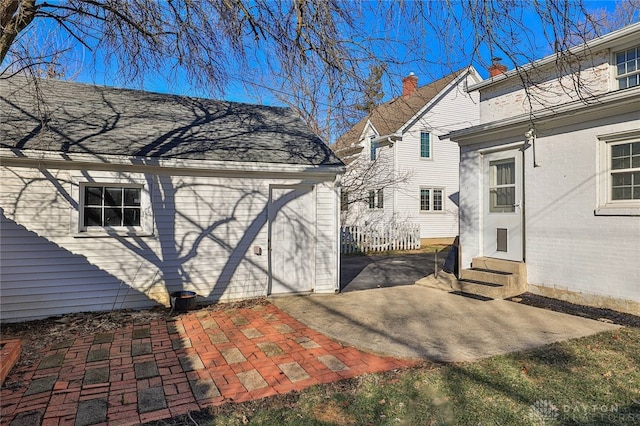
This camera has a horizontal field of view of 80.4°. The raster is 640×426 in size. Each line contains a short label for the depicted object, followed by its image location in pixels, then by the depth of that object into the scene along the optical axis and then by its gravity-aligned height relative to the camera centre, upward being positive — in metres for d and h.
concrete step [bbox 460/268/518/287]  7.32 -1.18
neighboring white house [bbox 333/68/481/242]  18.31 +2.18
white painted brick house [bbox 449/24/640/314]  6.05 +0.60
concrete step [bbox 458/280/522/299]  7.16 -1.38
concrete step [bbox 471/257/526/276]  7.50 -0.97
